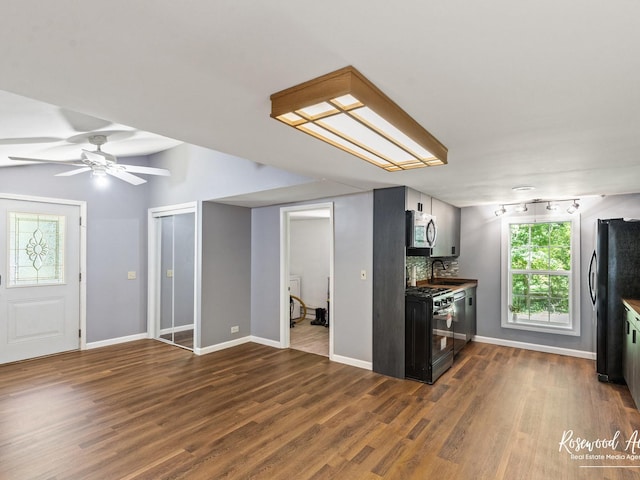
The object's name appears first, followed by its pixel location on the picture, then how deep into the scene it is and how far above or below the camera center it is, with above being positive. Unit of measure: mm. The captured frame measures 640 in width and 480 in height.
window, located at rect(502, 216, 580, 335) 4828 -472
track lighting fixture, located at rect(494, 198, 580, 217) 4723 +536
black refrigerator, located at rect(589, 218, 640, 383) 3711 -459
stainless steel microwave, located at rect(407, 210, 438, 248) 3953 +159
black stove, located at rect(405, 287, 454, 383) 3738 -1051
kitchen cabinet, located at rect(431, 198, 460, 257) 4746 +219
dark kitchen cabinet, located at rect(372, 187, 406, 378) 3932 -446
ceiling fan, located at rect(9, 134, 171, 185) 3627 +886
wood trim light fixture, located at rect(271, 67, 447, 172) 1504 +664
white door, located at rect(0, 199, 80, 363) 4340 -489
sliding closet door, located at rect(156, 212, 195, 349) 5129 -549
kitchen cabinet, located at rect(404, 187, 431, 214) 3992 +527
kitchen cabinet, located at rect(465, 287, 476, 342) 5078 -1081
